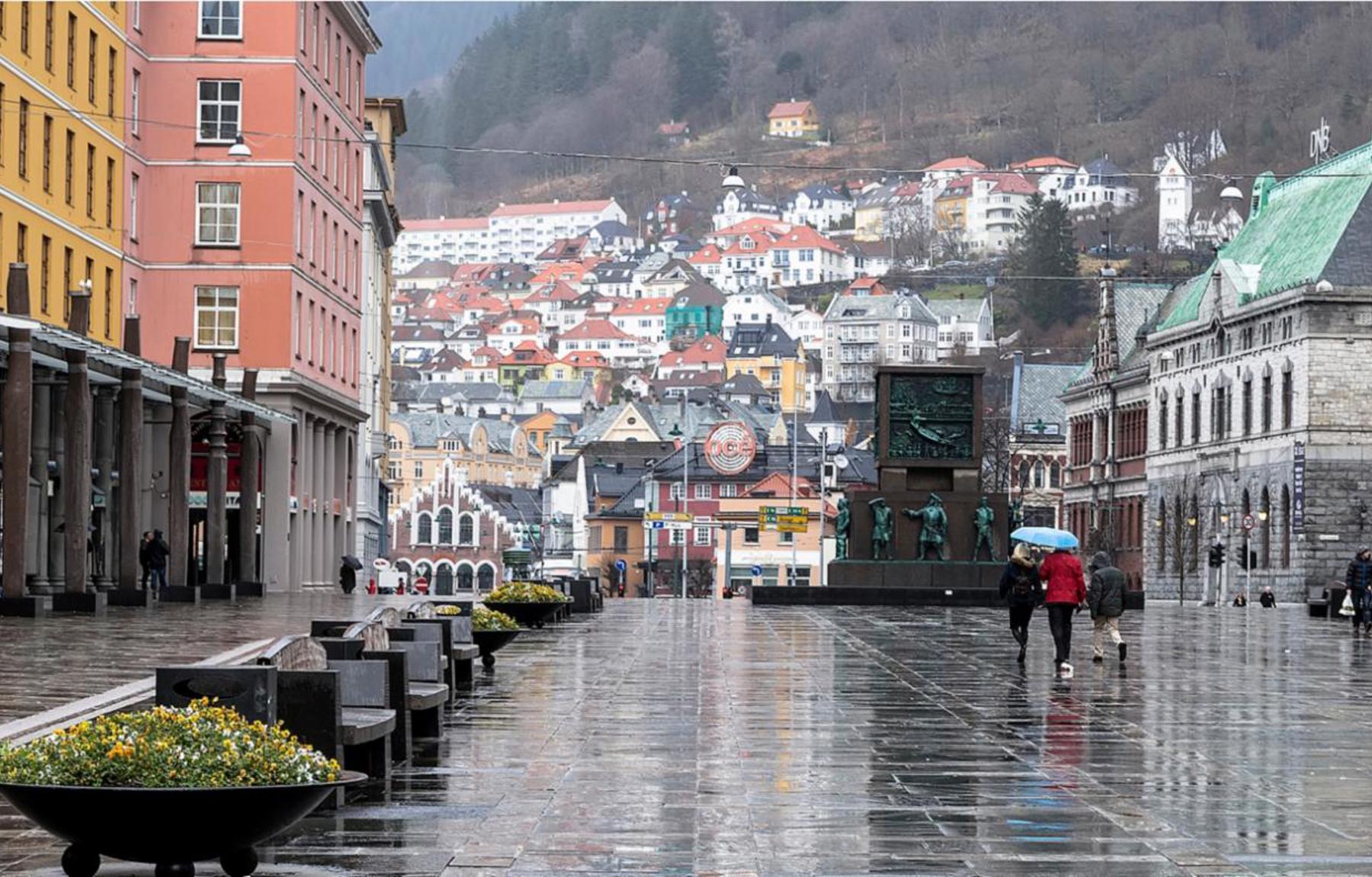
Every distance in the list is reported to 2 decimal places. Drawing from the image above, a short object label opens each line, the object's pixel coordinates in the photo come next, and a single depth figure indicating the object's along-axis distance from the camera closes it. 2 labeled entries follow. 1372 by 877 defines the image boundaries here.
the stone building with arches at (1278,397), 99.75
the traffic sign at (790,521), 104.06
